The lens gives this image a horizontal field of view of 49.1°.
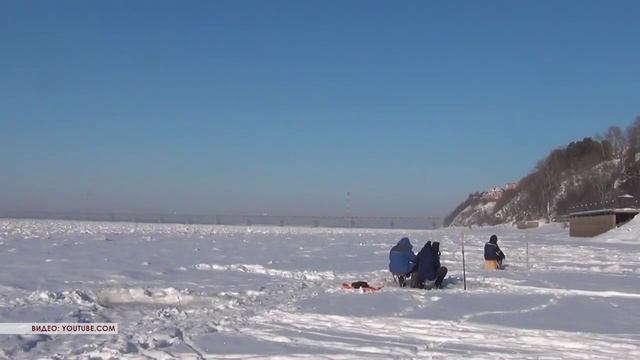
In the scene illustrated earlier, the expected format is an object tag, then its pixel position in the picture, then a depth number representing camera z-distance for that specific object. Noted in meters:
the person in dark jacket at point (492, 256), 21.41
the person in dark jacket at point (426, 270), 16.38
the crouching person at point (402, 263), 16.72
